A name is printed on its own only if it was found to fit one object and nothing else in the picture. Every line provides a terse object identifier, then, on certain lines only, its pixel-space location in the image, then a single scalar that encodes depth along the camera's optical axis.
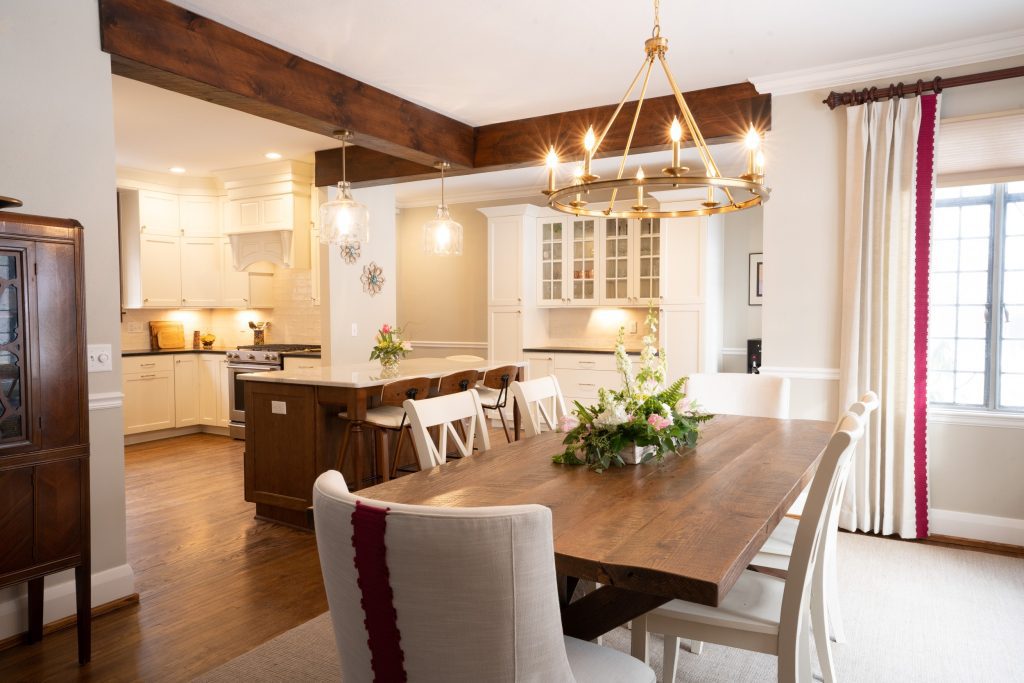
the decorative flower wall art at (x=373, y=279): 6.05
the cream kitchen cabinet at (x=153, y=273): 6.42
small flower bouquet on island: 4.39
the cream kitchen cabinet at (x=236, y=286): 6.96
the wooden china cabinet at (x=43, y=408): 2.24
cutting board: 6.84
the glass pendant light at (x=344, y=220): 4.08
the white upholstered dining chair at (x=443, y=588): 1.02
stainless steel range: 6.29
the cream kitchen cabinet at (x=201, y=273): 6.77
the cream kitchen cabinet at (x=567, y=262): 7.02
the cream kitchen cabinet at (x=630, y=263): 6.65
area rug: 2.36
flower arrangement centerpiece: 2.16
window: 3.77
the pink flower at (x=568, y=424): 2.29
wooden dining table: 1.31
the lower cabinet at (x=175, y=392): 6.35
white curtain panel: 3.66
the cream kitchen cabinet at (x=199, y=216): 6.75
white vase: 2.18
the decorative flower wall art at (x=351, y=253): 5.83
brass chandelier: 1.92
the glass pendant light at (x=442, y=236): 4.66
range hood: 6.15
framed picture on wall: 6.61
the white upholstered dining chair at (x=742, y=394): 3.40
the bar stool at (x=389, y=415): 3.70
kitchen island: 3.83
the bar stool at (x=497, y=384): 4.52
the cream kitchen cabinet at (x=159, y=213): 6.43
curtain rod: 3.43
